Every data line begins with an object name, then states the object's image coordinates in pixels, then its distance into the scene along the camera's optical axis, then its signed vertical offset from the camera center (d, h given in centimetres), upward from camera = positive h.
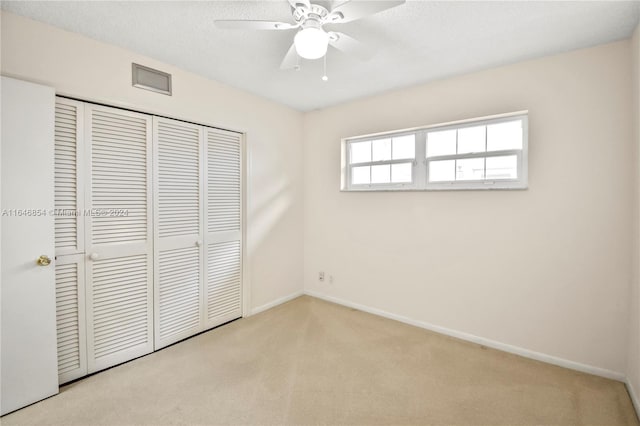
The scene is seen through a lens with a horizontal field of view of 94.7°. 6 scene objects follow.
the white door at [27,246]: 174 -23
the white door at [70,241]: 202 -22
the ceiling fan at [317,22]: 145 +101
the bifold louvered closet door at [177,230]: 253 -18
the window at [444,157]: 254 +53
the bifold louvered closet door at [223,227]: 290 -18
